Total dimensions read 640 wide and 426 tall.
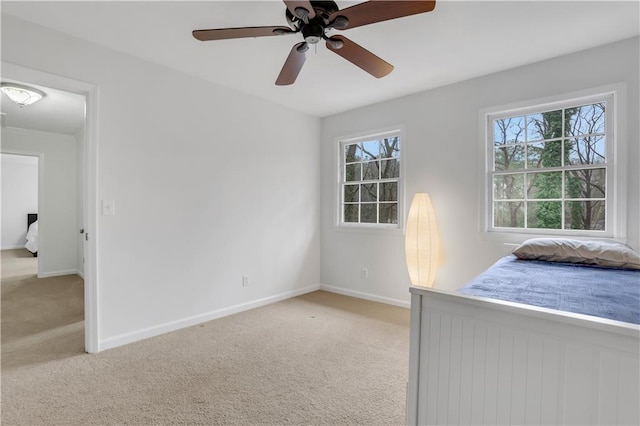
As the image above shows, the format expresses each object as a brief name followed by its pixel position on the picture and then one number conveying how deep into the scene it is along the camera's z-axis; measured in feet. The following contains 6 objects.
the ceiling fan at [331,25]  4.89
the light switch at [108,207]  8.40
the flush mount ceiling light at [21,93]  10.02
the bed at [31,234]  24.01
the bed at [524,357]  3.05
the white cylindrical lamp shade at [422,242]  10.42
